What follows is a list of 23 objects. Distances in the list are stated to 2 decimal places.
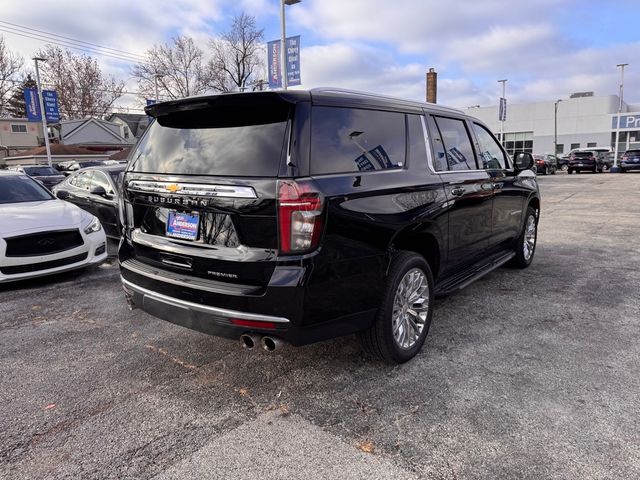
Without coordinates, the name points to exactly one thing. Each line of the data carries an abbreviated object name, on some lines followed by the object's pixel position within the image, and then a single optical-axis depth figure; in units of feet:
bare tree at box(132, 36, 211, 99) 155.74
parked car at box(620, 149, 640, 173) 104.63
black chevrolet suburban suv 8.93
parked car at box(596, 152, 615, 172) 114.59
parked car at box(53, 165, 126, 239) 25.62
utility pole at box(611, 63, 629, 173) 109.91
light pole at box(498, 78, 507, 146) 129.39
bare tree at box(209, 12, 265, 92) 160.45
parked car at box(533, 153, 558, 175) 108.27
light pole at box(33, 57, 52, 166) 94.50
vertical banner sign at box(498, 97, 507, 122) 129.49
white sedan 18.07
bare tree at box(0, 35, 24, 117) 183.62
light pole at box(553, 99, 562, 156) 169.86
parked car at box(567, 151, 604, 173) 107.55
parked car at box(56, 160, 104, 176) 103.73
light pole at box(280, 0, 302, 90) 52.13
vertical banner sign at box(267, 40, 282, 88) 56.70
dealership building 170.91
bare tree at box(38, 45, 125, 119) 193.26
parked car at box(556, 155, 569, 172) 130.57
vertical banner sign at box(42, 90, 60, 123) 96.48
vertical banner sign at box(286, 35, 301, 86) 54.80
